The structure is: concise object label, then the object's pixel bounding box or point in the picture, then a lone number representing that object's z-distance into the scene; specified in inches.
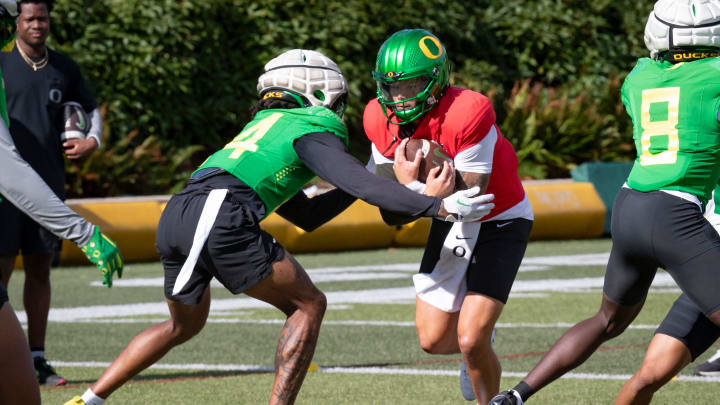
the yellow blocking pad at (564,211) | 1391.5
